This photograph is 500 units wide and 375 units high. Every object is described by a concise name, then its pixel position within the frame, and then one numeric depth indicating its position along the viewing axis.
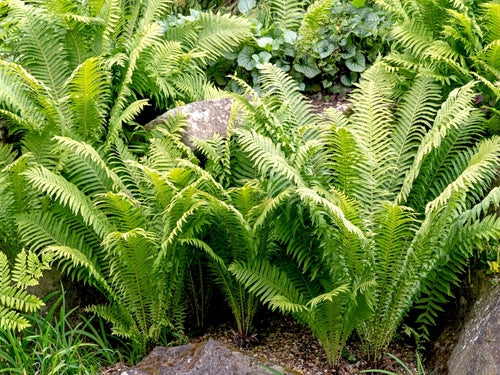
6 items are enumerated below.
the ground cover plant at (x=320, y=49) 5.51
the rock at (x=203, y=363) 3.56
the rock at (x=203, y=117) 4.70
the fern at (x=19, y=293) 3.77
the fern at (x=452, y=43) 4.56
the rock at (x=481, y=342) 3.42
